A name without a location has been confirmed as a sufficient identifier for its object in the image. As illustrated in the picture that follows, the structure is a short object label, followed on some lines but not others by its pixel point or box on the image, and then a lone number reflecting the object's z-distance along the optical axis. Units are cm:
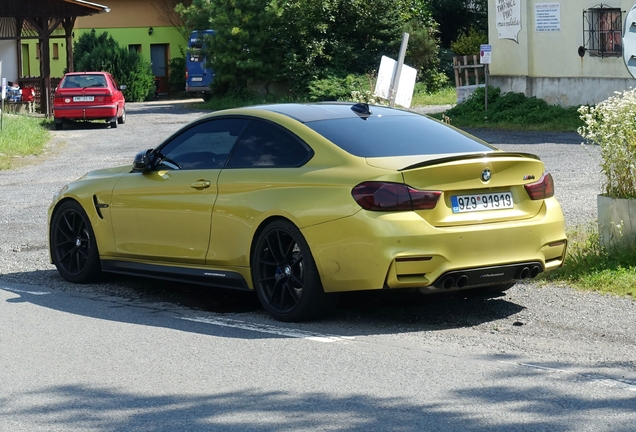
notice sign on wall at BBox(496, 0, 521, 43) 2795
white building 2555
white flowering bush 885
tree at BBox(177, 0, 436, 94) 3900
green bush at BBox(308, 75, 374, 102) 3653
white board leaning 1477
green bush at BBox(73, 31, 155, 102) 4728
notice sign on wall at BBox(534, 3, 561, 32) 2683
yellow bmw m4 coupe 695
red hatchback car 3144
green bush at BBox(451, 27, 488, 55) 4269
